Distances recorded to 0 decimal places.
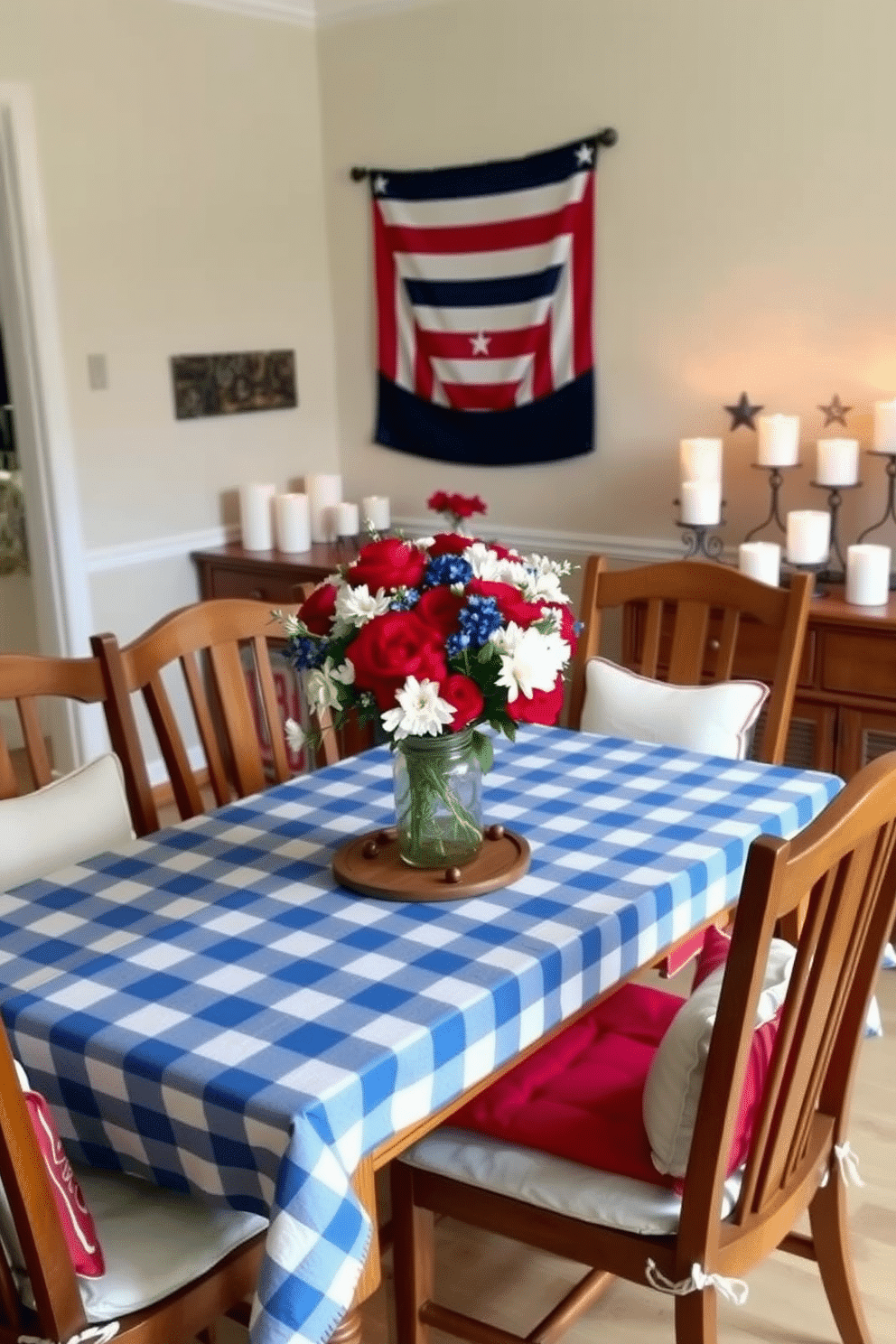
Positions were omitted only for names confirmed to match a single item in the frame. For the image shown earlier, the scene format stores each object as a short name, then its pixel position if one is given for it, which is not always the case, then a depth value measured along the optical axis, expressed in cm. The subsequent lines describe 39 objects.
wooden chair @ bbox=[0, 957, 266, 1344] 133
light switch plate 404
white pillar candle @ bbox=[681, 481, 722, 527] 361
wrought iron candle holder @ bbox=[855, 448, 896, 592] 335
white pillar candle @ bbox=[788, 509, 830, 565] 339
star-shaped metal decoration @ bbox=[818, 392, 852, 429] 360
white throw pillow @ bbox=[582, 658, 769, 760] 253
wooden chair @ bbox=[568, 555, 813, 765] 252
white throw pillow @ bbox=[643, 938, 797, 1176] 152
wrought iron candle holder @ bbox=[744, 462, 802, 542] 371
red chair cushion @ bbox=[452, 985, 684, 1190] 166
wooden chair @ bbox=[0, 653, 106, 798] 220
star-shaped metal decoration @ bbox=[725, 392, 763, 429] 377
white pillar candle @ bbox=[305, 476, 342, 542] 452
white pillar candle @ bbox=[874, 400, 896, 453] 332
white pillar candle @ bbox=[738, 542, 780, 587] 335
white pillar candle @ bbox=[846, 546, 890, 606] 323
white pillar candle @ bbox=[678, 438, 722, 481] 364
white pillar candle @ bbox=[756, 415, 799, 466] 355
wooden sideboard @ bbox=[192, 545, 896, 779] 316
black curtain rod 386
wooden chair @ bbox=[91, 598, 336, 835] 236
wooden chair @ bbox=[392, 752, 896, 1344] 138
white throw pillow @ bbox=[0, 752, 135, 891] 208
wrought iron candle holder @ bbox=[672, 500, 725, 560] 383
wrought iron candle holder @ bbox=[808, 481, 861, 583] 355
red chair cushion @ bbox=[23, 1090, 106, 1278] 139
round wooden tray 180
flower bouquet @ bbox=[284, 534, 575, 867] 170
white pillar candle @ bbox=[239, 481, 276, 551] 440
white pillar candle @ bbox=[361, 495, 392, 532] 444
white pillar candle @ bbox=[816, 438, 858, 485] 344
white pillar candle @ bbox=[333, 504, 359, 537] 442
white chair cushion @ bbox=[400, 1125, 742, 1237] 157
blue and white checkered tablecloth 138
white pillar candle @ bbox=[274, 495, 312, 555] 434
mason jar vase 181
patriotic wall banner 405
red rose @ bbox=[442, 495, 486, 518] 372
